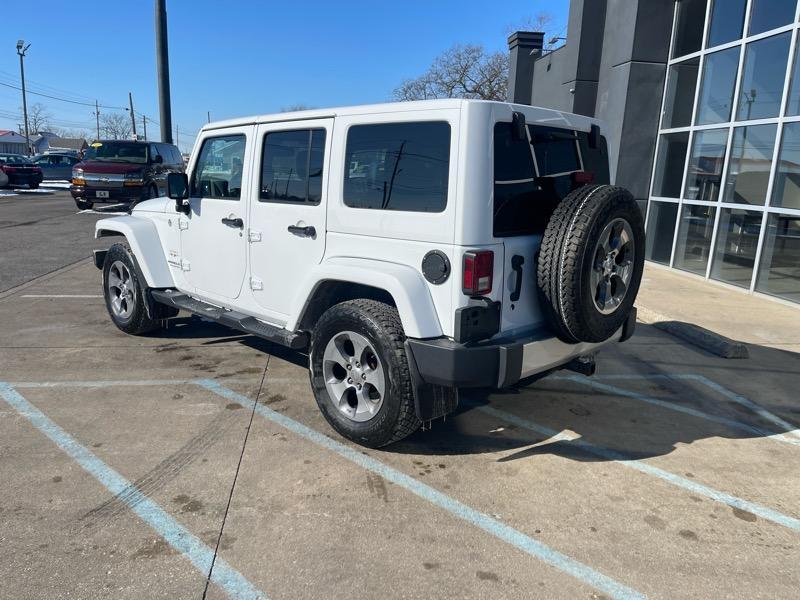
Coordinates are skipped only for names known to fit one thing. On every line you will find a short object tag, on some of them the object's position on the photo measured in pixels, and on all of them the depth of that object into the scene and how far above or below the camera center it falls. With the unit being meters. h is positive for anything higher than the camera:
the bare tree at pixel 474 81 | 41.38 +7.74
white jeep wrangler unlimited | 3.16 -0.36
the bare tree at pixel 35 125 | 117.56 +8.32
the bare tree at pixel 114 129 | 120.64 +8.39
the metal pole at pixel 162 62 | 14.24 +2.70
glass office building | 8.35 +0.81
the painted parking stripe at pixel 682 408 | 4.09 -1.58
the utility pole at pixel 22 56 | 46.34 +8.47
